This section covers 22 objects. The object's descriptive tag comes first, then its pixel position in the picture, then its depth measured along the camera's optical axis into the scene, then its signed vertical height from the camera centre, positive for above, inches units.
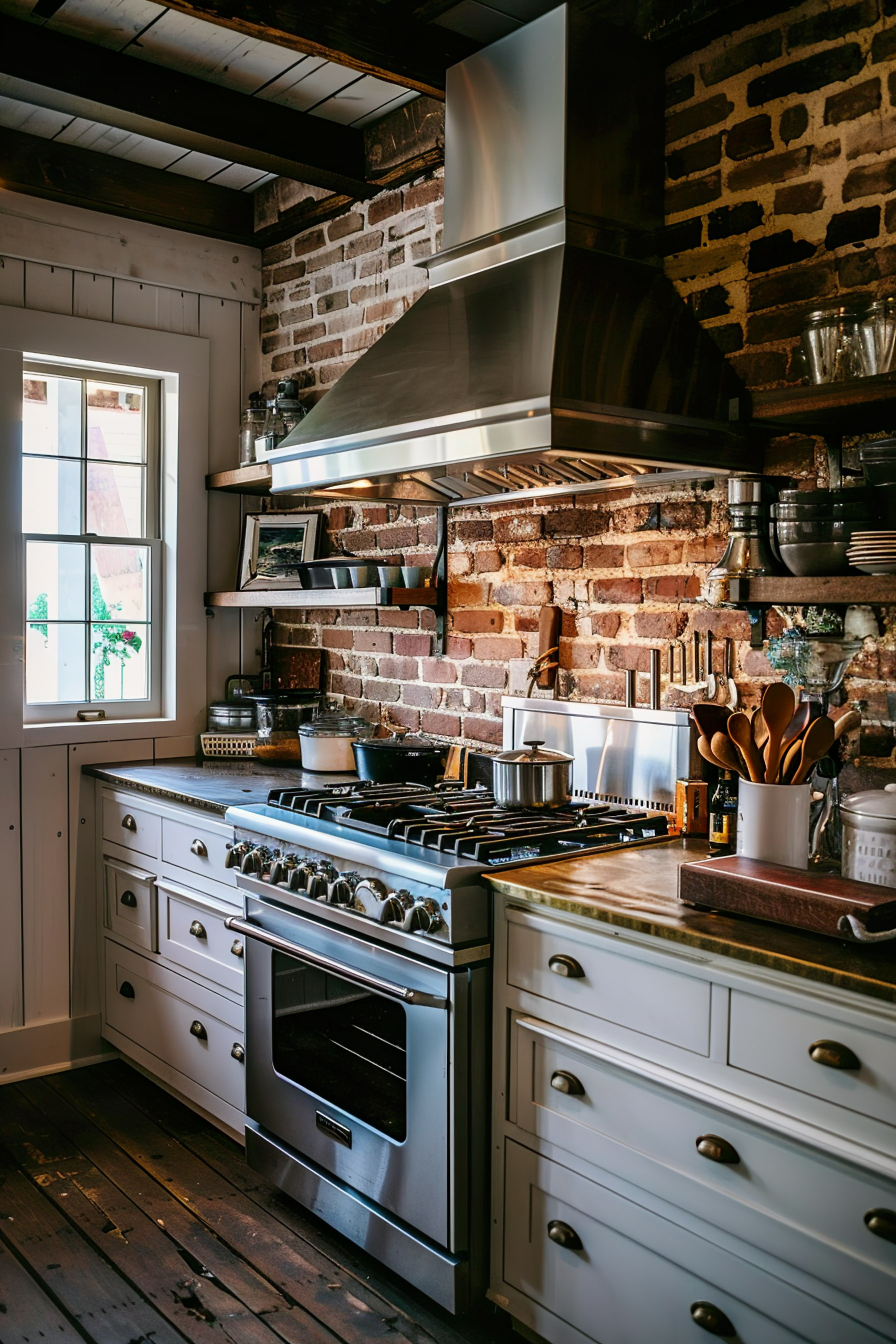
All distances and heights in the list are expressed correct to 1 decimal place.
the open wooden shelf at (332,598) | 128.8 +2.7
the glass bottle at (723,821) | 92.8 -17.0
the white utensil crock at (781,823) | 77.0 -14.2
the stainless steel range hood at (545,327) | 87.0 +25.9
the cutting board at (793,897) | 62.5 -17.0
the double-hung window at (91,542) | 148.3 +10.4
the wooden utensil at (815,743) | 76.5 -8.4
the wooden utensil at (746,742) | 78.5 -8.6
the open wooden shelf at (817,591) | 78.2 +2.6
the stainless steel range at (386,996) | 84.4 -32.7
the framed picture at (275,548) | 157.5 +10.3
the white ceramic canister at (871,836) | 70.8 -14.0
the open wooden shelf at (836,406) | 79.4 +16.7
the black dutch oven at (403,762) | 118.6 -15.7
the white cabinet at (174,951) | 117.2 -39.4
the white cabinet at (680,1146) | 60.7 -33.4
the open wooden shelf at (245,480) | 147.6 +19.4
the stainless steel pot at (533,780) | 101.6 -15.0
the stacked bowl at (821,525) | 83.4 +7.8
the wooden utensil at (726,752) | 79.4 -9.5
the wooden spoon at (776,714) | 78.3 -6.5
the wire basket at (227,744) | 154.7 -18.2
